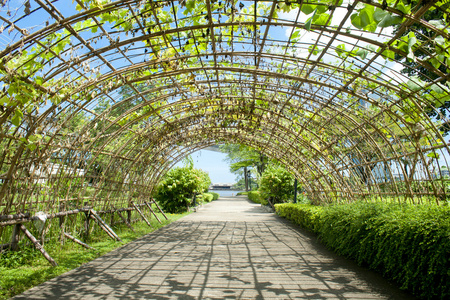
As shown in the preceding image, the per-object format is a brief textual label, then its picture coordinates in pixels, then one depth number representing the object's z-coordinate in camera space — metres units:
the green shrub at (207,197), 28.86
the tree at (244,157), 31.52
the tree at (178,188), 17.67
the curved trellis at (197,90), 3.96
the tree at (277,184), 18.06
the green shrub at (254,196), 29.19
